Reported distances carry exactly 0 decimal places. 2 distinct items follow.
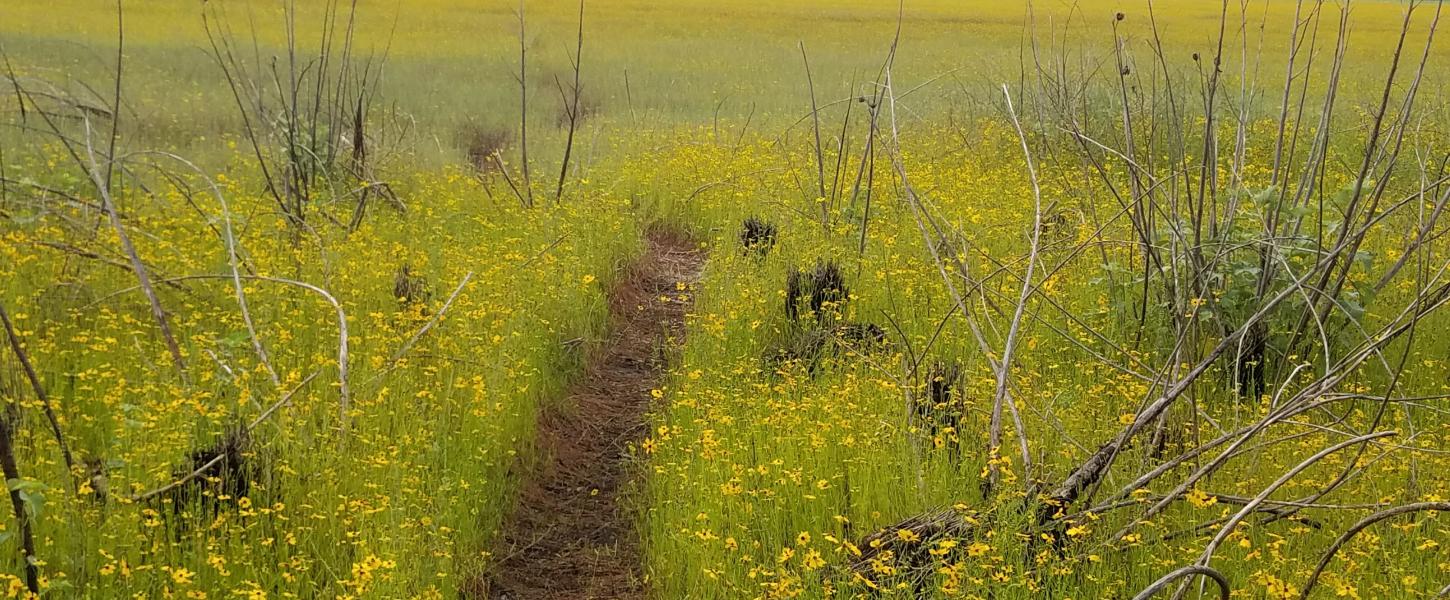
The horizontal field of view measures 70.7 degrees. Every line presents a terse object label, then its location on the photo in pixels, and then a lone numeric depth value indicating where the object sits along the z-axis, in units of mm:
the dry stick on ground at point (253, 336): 3895
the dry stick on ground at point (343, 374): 3908
